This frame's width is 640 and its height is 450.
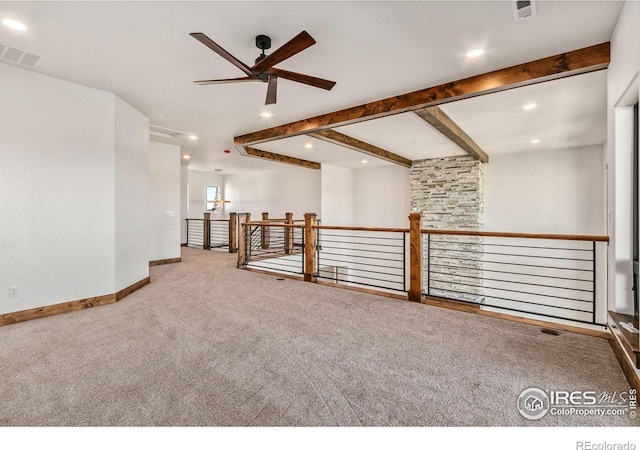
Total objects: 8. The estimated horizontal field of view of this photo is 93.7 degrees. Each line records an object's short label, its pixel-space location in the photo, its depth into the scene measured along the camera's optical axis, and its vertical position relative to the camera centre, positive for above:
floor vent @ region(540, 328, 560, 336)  2.69 -0.98
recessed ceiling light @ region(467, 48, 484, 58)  2.79 +1.63
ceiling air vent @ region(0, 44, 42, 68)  2.73 +1.59
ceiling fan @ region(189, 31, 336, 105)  2.19 +1.33
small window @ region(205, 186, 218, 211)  10.98 +1.03
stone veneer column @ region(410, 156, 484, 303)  7.09 +0.40
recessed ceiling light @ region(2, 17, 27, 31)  2.31 +1.58
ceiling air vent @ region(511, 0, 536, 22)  2.12 +1.57
